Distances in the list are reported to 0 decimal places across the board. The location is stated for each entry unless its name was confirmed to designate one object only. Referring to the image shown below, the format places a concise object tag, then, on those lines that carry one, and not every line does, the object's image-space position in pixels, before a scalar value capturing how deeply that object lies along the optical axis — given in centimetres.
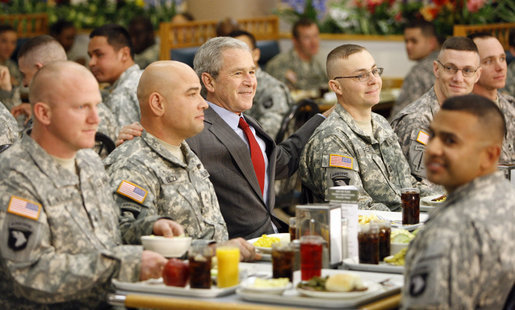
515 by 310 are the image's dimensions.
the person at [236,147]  626
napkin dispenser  476
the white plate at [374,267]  468
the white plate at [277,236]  509
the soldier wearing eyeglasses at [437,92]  752
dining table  401
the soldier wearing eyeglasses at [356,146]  663
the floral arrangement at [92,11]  1800
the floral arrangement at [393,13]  1435
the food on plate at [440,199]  650
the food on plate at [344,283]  408
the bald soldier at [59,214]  431
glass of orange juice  429
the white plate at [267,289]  410
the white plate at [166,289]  416
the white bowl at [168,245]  461
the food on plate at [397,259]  476
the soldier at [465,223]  369
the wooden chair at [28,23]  1680
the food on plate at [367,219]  529
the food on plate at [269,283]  415
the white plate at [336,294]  400
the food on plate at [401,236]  505
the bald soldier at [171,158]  536
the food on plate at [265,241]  518
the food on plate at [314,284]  414
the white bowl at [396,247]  495
